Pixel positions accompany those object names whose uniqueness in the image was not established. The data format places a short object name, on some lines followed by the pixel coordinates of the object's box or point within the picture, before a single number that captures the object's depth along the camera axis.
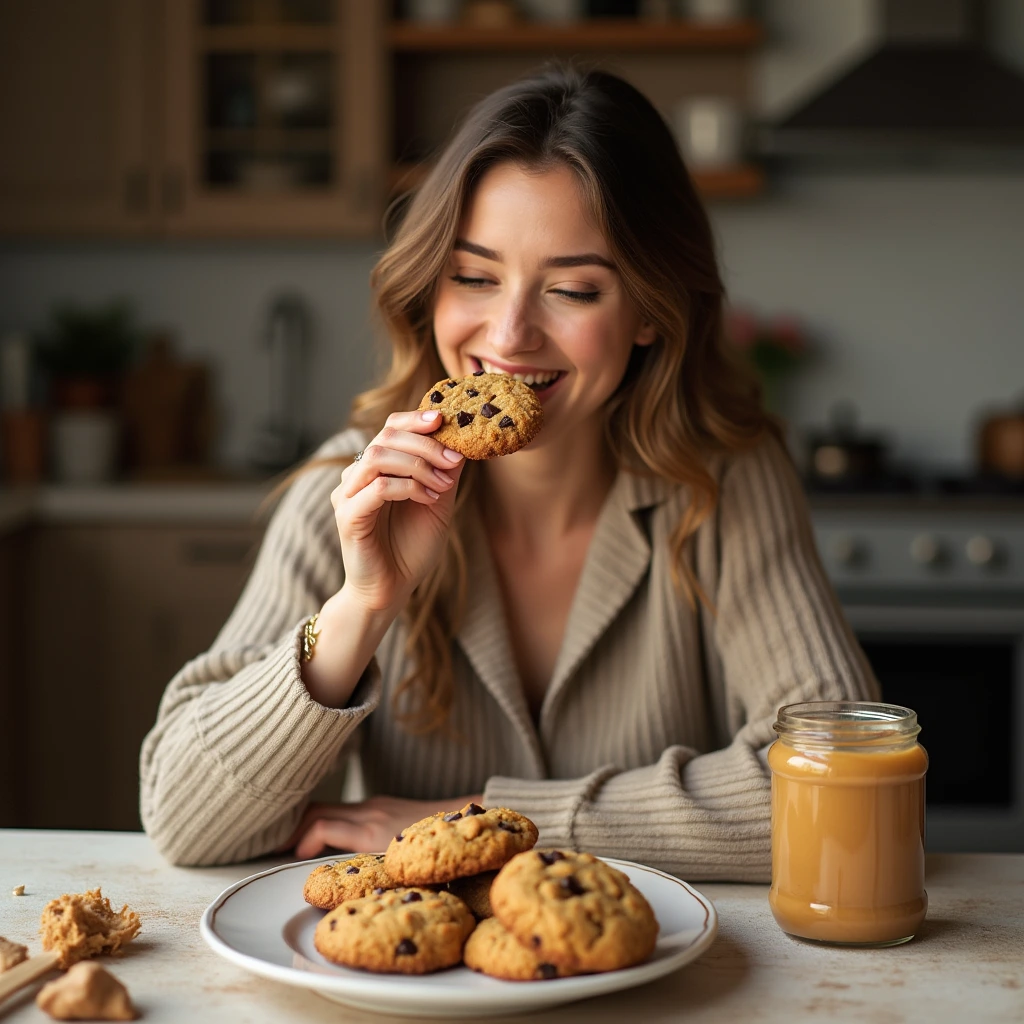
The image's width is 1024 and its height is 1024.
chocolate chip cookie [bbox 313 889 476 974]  0.87
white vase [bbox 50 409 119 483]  3.56
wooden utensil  0.88
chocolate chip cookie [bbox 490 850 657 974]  0.85
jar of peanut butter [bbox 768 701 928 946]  0.99
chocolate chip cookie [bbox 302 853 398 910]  0.99
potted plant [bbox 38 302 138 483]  3.57
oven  3.08
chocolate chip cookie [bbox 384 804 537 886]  0.93
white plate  0.83
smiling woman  1.27
